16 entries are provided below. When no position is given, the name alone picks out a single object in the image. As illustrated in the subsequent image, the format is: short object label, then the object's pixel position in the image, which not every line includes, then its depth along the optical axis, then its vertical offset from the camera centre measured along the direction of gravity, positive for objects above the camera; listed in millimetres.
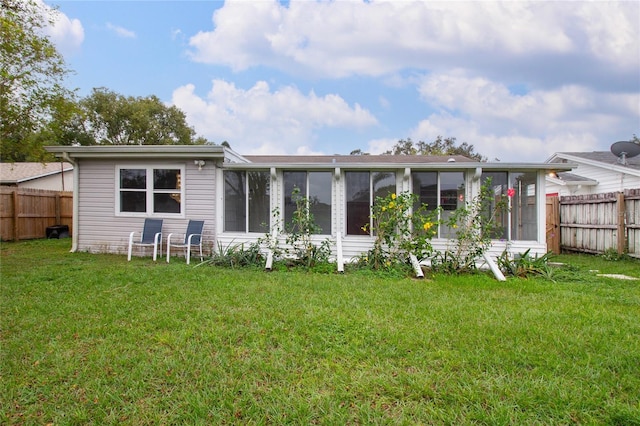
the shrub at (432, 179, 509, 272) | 6117 -253
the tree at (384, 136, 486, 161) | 30125 +6251
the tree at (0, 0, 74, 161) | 7844 +3388
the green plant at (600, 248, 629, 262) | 7479 -858
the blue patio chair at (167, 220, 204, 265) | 7410 -357
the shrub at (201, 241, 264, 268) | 6621 -811
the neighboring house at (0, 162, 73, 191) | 18469 +2252
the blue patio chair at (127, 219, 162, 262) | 7539 -365
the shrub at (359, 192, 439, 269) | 6219 -283
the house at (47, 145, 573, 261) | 6754 +561
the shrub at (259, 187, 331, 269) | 6605 -522
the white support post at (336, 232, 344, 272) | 6102 -677
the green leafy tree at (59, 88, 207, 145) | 21922 +6388
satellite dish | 11188 +2231
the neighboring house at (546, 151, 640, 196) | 11047 +1441
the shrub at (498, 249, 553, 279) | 5859 -869
